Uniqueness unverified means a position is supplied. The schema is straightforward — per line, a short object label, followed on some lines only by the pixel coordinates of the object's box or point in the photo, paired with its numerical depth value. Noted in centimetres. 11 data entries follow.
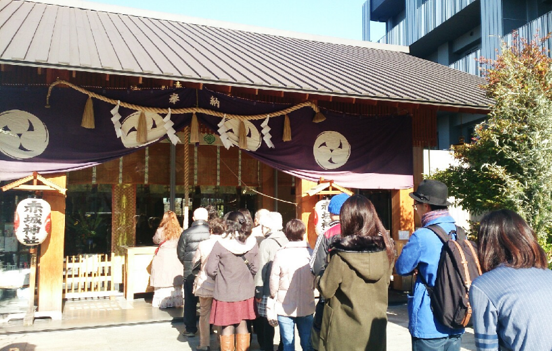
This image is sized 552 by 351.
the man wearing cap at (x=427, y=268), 308
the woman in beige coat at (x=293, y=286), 432
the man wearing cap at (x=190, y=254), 617
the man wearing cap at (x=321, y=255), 378
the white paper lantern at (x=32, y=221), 646
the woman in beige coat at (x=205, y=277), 520
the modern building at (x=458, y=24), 1458
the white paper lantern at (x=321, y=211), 809
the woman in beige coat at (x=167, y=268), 780
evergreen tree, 598
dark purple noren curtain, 661
